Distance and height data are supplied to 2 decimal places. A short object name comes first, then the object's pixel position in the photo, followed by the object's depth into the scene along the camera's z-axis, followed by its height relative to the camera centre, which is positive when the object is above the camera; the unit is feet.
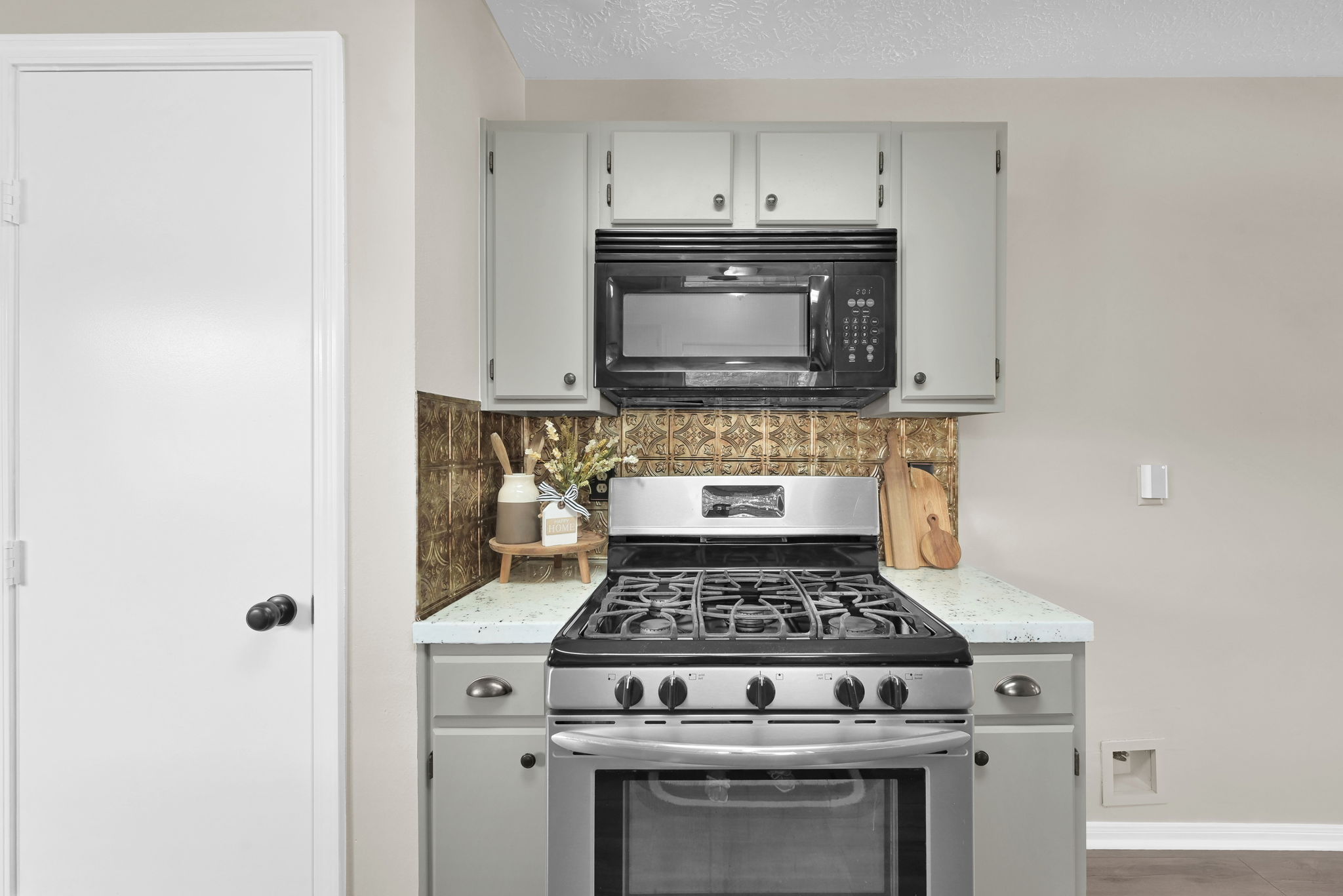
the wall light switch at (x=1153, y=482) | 7.05 -0.43
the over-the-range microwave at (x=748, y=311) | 5.82 +1.19
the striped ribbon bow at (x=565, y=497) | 5.91 -0.50
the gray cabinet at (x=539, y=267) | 5.85 +1.60
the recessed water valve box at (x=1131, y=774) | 7.06 -3.65
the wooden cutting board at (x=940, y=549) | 6.61 -1.08
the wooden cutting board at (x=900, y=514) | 6.63 -0.73
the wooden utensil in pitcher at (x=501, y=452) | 6.09 -0.09
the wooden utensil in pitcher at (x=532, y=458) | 6.05 -0.15
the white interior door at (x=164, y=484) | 4.49 -0.29
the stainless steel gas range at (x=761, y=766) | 4.25 -2.12
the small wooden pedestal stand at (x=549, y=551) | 5.72 -0.96
